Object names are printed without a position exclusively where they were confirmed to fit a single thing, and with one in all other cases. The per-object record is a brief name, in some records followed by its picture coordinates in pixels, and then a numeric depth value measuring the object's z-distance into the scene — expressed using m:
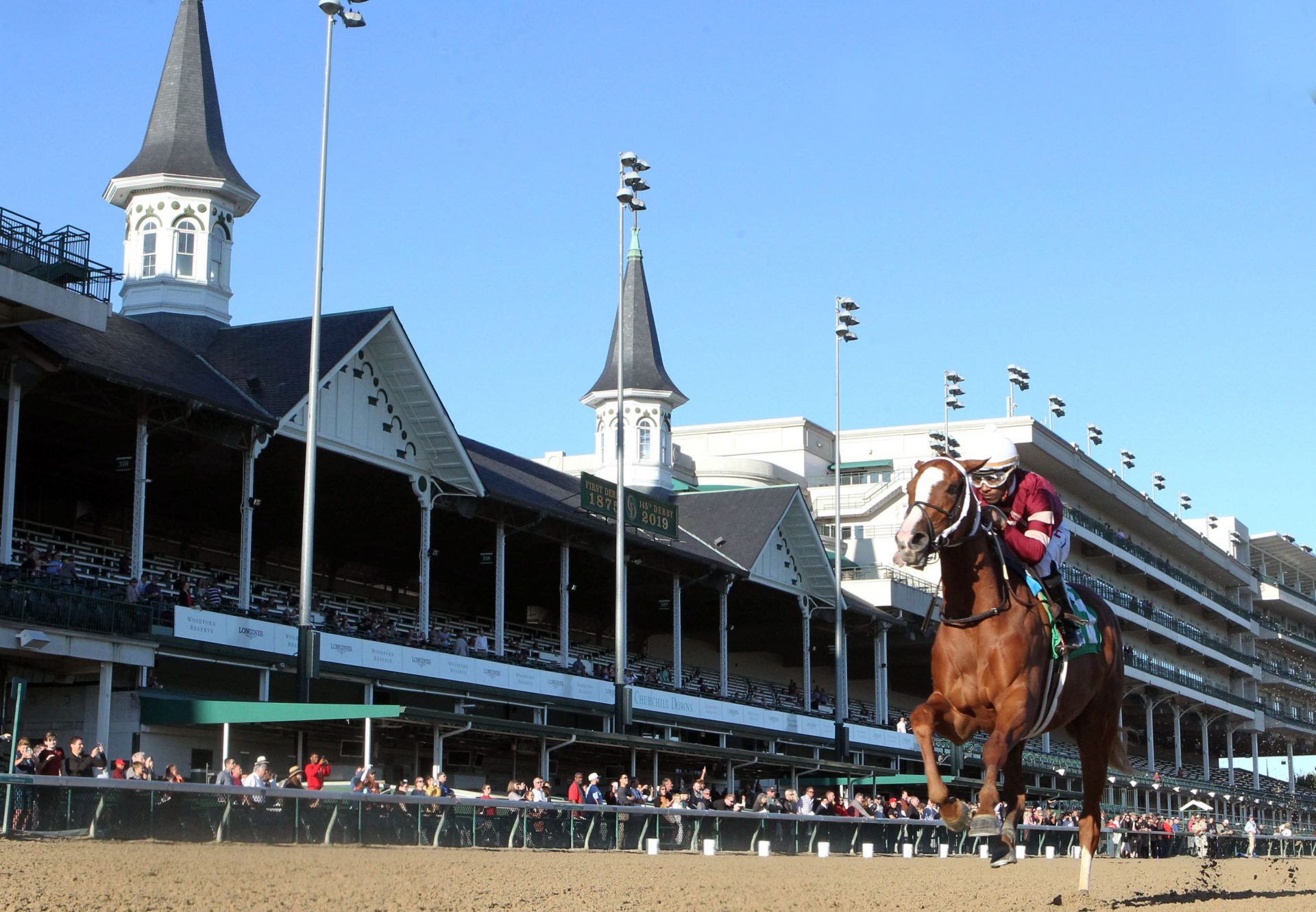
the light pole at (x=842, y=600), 45.38
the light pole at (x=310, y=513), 26.91
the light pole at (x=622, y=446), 35.34
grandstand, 27.22
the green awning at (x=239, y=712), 24.45
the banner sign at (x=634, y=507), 38.41
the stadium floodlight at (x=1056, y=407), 82.25
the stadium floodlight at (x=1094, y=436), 86.06
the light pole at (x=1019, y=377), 75.19
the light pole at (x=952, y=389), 64.25
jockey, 12.27
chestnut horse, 11.30
